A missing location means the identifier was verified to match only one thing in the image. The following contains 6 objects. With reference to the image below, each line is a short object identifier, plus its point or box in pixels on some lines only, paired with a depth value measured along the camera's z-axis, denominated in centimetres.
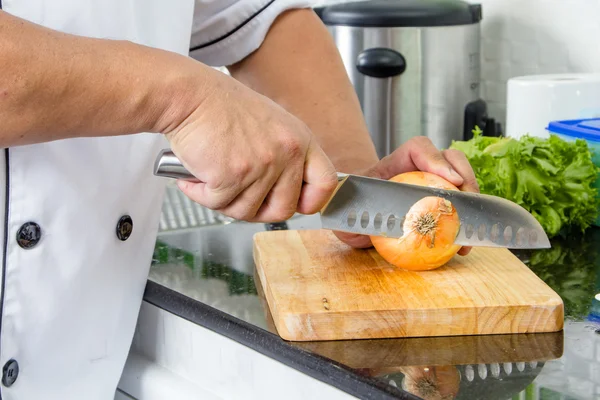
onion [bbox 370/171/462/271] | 97
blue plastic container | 115
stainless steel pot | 149
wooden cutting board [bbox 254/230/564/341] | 92
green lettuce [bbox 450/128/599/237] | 112
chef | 85
